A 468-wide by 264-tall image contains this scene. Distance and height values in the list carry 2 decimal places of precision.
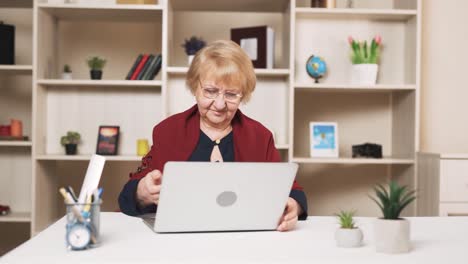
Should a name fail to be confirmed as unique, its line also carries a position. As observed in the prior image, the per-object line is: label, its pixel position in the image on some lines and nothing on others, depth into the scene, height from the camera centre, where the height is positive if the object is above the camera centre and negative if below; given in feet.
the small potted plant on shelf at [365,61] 11.80 +1.32
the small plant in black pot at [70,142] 11.96 -0.27
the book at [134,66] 11.79 +1.17
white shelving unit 11.60 +0.80
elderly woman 6.60 +0.00
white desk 4.35 -0.89
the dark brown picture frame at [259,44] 11.66 +1.61
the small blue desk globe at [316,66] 11.86 +1.22
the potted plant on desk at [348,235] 4.83 -0.80
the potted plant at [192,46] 11.78 +1.56
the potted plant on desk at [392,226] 4.63 -0.70
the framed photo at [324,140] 12.00 -0.17
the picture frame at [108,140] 11.94 -0.23
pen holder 4.53 -0.72
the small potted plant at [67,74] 12.04 +1.03
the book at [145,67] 11.75 +1.15
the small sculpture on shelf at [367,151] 12.00 -0.37
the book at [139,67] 11.78 +1.14
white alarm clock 4.52 -0.79
